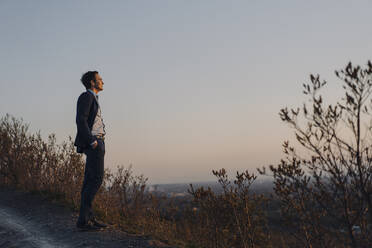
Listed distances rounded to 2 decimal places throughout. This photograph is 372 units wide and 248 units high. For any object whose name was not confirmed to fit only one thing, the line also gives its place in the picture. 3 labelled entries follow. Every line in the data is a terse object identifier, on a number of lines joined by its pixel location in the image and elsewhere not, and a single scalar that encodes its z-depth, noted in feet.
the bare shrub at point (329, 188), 10.33
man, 15.98
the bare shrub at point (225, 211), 16.88
